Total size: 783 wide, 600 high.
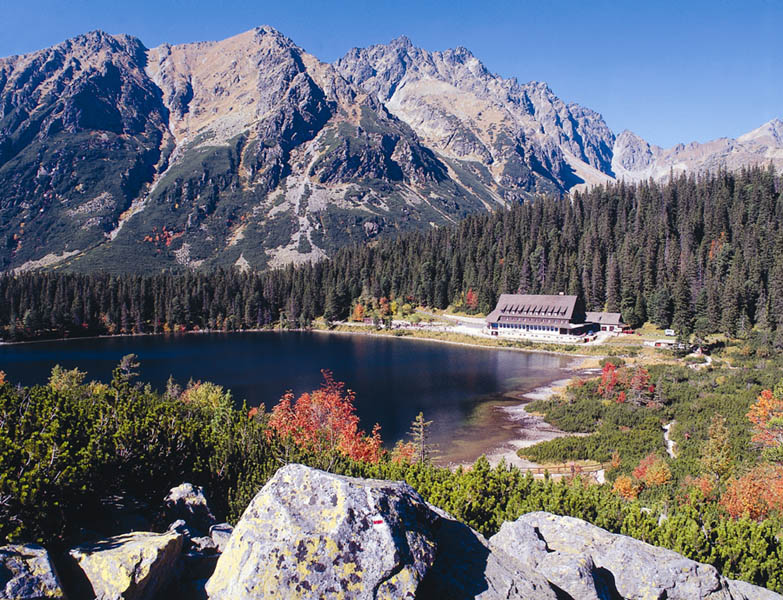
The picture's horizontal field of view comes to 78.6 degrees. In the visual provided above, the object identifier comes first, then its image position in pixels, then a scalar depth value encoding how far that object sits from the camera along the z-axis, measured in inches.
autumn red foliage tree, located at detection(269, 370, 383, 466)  756.0
